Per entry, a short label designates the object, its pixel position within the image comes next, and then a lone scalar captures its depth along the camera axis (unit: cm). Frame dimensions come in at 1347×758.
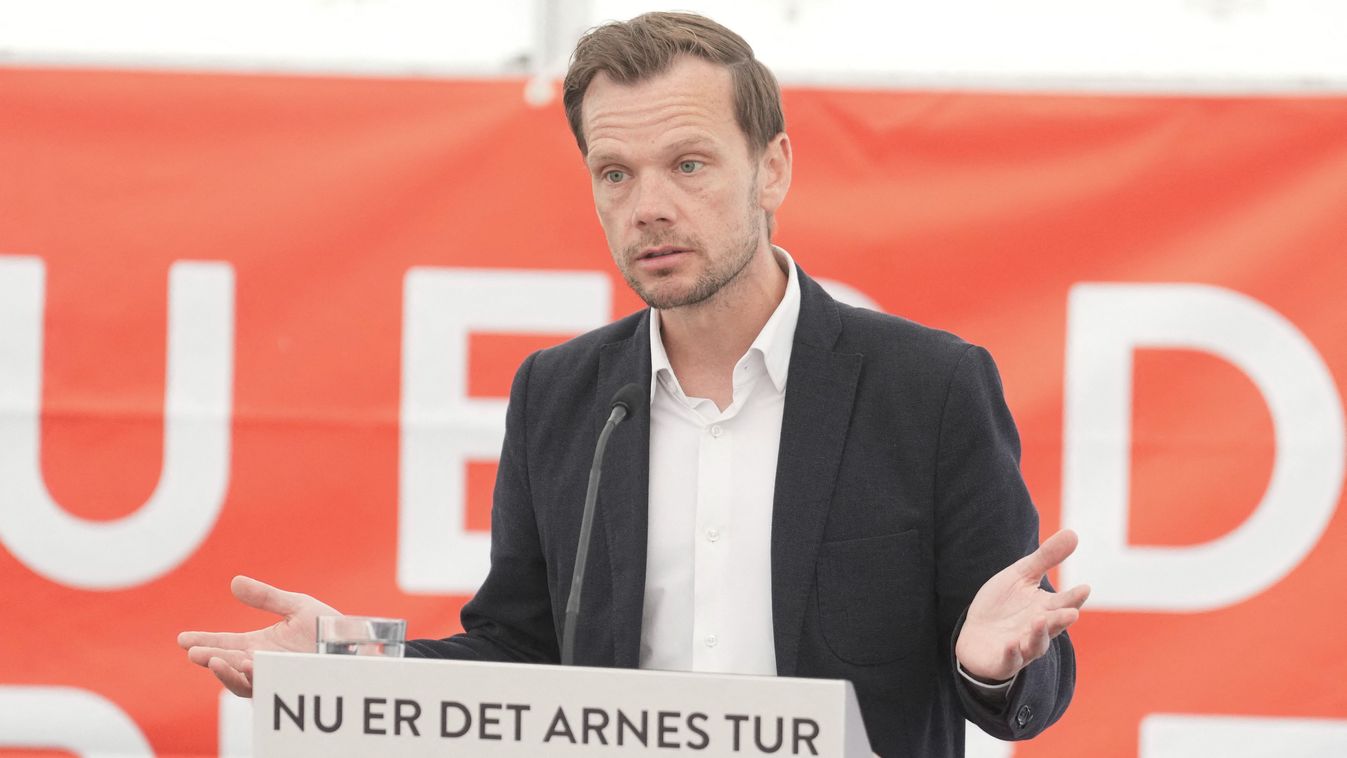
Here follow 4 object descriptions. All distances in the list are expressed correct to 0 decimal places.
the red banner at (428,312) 595
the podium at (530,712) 499
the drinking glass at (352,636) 508
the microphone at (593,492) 513
